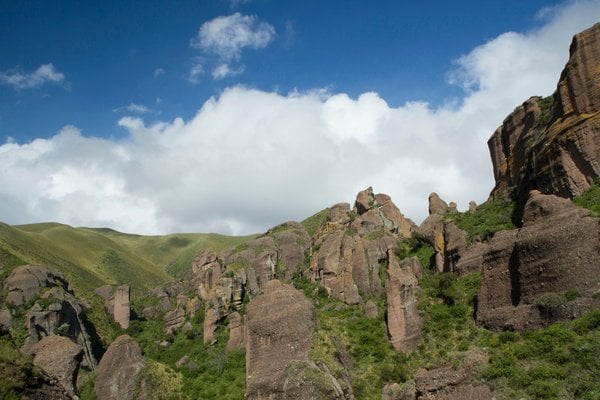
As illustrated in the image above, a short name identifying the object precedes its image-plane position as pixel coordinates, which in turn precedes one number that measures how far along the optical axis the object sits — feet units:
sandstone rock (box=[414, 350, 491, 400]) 103.55
